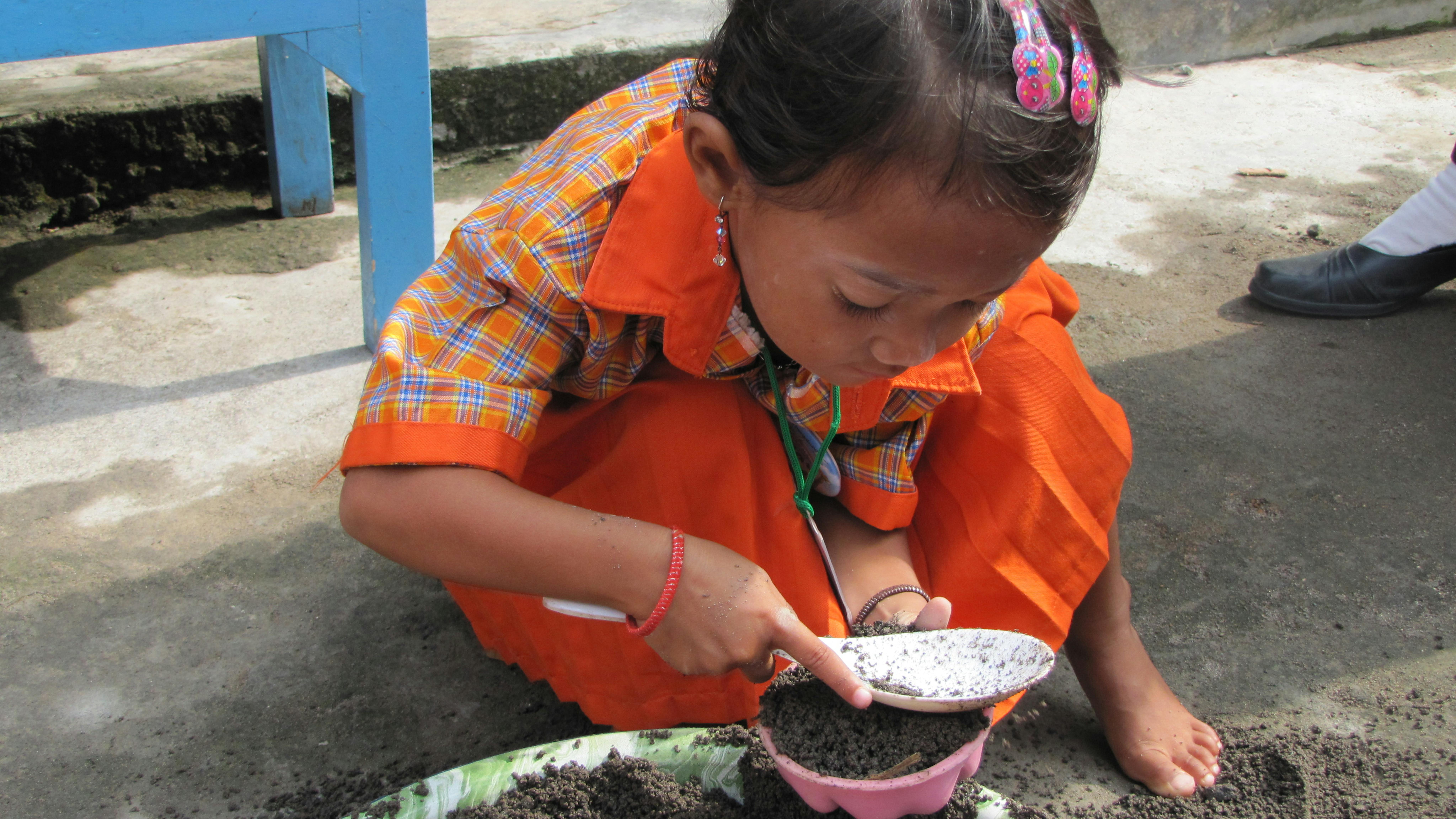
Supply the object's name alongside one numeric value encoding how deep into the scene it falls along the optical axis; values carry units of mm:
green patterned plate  1149
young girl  975
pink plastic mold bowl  1048
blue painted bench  1723
